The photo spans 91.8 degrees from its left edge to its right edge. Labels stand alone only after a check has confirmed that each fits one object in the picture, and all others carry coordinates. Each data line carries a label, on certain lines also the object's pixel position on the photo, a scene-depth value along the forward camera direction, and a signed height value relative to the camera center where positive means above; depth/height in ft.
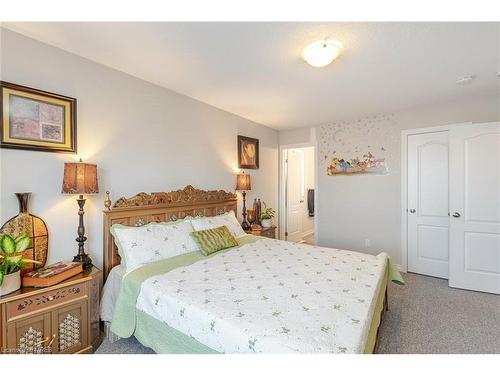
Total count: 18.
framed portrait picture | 12.92 +1.92
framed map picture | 5.68 +1.73
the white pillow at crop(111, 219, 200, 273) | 6.82 -1.68
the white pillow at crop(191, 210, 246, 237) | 8.97 -1.39
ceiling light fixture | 6.10 +3.50
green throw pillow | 7.95 -1.81
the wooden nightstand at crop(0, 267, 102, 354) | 4.77 -2.82
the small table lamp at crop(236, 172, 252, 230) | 12.22 +0.15
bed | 4.00 -2.33
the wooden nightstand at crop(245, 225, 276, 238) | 11.77 -2.26
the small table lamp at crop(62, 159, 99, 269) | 6.18 +0.06
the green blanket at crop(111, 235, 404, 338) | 5.85 -2.73
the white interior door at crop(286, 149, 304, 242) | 16.80 -0.54
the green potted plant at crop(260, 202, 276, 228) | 12.97 -1.76
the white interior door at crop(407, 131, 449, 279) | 11.07 -0.84
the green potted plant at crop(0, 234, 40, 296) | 4.85 -1.55
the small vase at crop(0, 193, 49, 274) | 5.75 -1.02
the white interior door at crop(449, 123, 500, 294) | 9.44 -0.85
